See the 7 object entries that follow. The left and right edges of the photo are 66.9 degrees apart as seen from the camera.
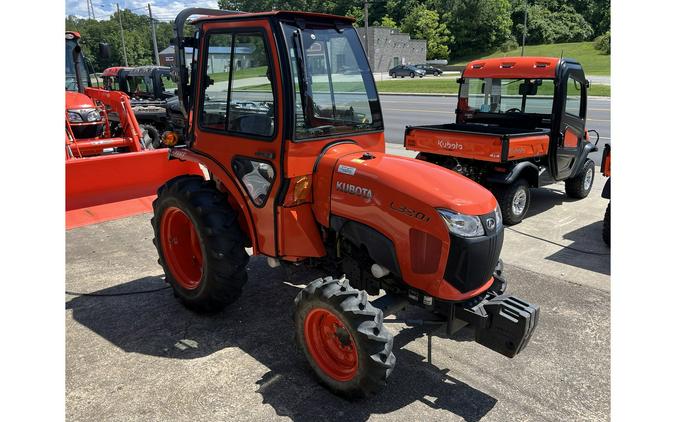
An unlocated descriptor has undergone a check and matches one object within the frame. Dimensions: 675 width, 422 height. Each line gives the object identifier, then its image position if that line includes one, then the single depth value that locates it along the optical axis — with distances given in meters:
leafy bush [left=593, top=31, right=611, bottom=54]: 52.68
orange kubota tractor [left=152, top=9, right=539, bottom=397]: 3.24
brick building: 59.59
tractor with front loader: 6.82
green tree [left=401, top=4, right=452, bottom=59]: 69.19
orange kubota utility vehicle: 6.91
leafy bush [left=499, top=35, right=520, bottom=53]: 66.21
